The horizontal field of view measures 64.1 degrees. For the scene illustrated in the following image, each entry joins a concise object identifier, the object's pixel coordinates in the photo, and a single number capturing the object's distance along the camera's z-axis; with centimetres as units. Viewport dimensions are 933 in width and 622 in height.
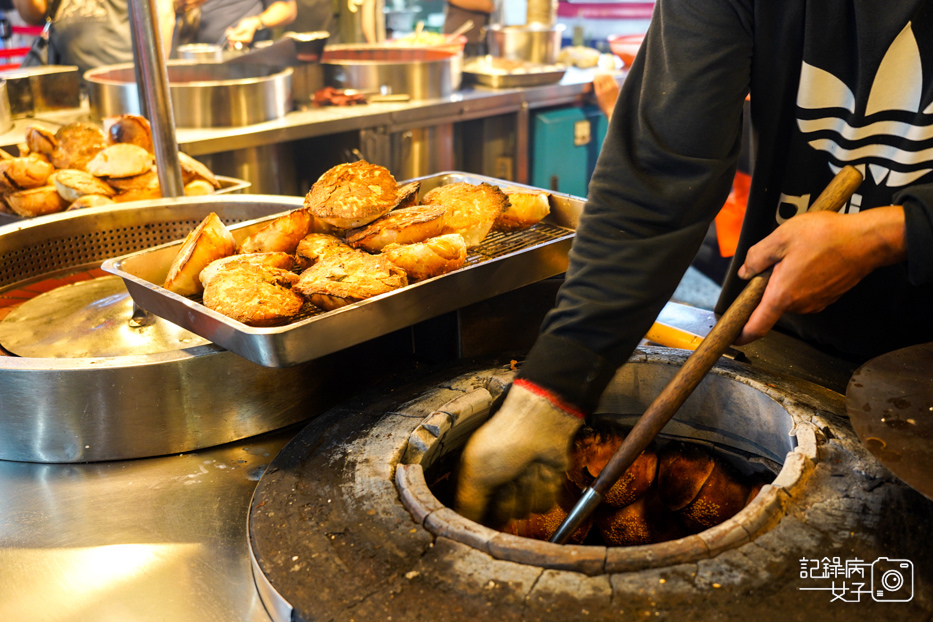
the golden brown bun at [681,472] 137
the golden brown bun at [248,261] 129
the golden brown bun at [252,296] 116
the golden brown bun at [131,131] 242
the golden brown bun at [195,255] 131
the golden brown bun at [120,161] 220
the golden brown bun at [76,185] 216
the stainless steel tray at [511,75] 487
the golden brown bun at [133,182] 220
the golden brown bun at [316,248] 140
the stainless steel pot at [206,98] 360
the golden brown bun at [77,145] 242
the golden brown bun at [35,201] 221
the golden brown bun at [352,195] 145
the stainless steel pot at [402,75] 431
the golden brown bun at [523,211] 161
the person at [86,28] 463
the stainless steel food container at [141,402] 119
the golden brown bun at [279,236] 143
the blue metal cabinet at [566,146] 512
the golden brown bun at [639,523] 139
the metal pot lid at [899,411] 88
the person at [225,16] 626
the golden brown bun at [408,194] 156
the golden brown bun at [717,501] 133
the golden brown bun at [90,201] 211
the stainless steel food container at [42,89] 385
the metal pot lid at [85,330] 140
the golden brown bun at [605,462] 142
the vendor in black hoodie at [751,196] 119
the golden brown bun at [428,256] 129
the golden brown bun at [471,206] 149
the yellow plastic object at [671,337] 167
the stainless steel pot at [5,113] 349
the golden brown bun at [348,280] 119
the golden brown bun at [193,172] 231
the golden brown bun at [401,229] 140
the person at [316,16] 615
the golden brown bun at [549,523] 129
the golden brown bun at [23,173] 226
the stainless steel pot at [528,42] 547
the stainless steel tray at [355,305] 108
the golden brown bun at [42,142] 249
